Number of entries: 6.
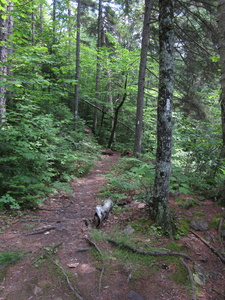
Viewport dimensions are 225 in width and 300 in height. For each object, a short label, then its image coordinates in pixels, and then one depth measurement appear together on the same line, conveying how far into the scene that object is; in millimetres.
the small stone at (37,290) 2566
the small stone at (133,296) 2674
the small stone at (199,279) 2976
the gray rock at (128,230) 4220
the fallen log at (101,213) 4570
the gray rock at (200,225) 4242
